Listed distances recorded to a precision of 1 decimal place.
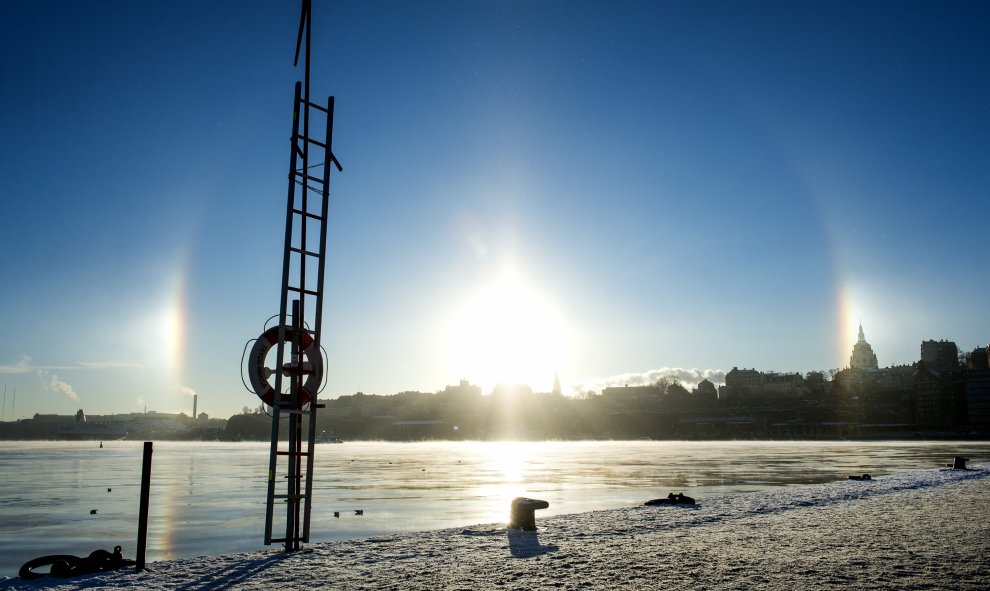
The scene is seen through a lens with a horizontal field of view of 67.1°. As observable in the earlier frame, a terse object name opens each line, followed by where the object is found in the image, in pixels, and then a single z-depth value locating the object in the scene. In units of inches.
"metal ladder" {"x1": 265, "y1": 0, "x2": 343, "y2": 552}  570.9
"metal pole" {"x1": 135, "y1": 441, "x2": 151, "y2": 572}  506.6
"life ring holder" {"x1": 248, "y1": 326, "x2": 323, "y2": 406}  576.4
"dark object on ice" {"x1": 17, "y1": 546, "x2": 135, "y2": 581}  490.0
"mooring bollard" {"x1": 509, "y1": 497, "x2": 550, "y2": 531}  662.5
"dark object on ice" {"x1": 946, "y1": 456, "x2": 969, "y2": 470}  1455.5
